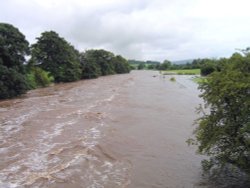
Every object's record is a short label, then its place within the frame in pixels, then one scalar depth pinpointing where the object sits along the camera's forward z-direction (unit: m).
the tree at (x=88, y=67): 48.70
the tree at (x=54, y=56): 35.56
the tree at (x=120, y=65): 79.10
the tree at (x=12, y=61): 21.77
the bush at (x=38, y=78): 31.61
